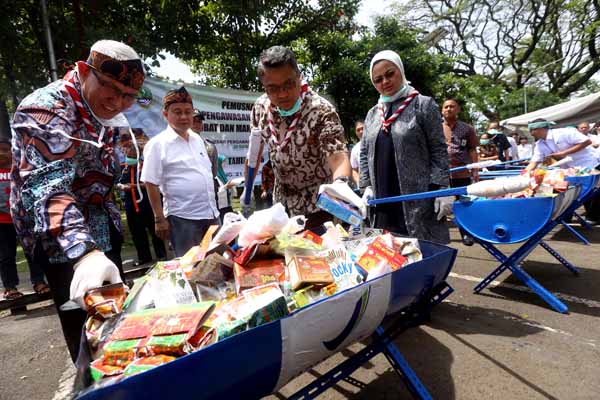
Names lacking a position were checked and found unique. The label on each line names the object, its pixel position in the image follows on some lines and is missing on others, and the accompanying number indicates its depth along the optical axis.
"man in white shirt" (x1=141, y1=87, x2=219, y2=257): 2.64
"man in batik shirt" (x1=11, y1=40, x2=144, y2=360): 1.10
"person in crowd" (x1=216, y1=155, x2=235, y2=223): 3.65
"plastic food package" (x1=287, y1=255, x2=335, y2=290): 1.08
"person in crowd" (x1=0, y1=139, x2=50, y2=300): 3.79
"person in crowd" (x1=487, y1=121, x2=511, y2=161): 6.98
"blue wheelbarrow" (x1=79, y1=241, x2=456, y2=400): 0.78
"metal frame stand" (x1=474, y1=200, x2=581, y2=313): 2.80
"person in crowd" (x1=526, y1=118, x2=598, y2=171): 5.07
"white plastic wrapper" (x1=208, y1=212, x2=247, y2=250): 1.28
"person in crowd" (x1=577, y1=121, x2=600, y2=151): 6.75
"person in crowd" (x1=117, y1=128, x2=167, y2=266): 4.94
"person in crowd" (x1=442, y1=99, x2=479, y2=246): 4.53
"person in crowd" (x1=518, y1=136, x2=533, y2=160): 9.73
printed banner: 5.68
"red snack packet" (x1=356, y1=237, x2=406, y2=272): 1.25
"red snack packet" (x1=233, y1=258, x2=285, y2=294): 1.11
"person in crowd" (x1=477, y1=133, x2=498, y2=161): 7.28
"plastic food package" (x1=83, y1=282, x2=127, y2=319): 1.00
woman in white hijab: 2.49
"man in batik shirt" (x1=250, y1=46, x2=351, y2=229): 1.90
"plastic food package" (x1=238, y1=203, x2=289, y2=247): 1.26
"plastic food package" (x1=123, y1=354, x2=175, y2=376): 0.79
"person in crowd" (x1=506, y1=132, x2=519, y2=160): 7.86
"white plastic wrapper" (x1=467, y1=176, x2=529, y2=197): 1.60
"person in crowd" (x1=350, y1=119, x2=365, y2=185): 5.54
